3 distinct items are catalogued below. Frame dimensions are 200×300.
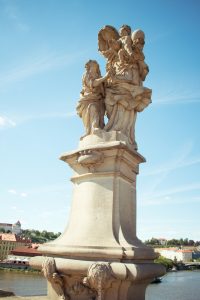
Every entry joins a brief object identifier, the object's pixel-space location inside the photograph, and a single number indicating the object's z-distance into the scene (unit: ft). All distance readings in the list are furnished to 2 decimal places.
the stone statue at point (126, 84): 20.84
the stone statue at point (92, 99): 21.20
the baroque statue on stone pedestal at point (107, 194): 15.72
